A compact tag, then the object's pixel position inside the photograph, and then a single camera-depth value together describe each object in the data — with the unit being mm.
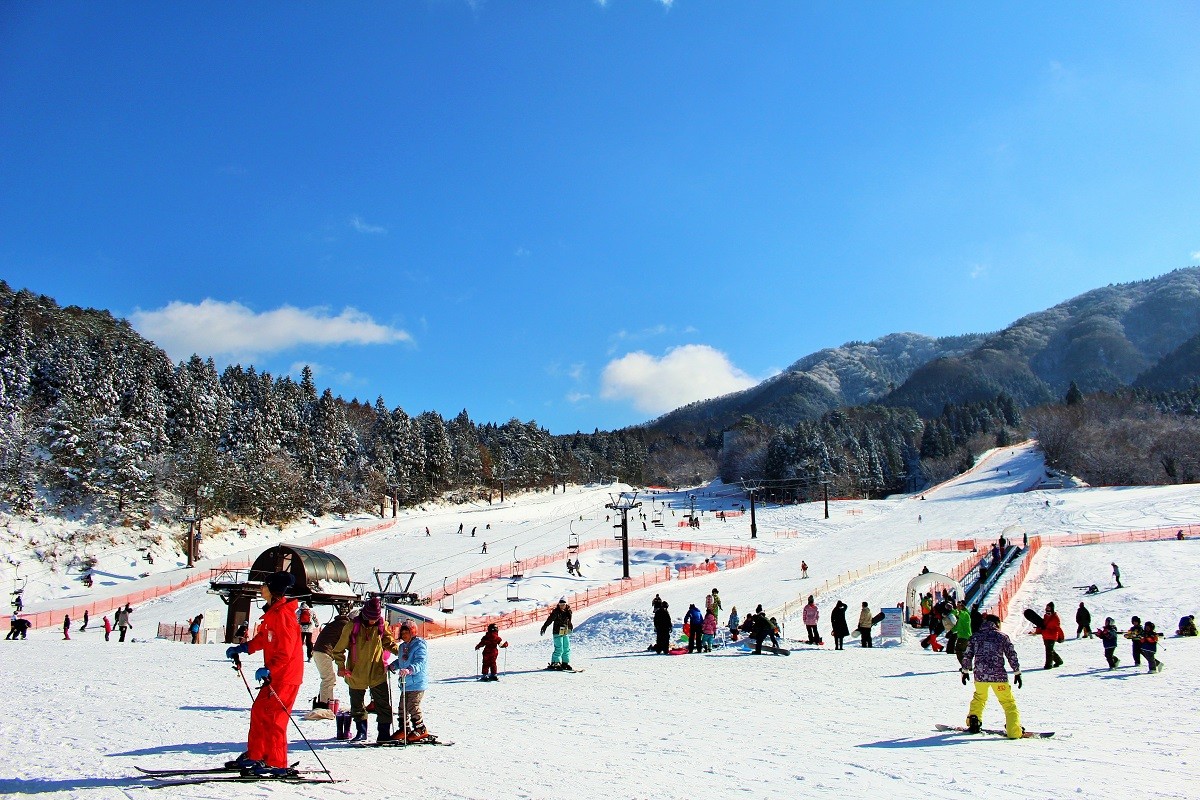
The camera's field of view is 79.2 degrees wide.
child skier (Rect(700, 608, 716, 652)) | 19298
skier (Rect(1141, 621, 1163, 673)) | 14320
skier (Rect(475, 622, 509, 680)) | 14423
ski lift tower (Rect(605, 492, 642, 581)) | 42406
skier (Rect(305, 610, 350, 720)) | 9125
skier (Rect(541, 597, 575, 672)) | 15695
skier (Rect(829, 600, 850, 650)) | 19422
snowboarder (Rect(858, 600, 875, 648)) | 19922
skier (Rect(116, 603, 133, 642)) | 26484
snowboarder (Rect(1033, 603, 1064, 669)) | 15719
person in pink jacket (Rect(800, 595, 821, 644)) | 20219
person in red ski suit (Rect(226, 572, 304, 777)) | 5992
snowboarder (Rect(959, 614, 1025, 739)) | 8383
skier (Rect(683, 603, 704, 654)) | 18891
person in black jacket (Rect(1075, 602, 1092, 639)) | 20000
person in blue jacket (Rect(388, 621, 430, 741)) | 8039
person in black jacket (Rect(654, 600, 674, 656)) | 18625
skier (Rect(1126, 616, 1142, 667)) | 14656
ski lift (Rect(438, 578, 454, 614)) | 34962
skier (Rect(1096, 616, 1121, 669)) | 15023
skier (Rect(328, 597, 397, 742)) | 7797
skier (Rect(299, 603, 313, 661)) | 11645
